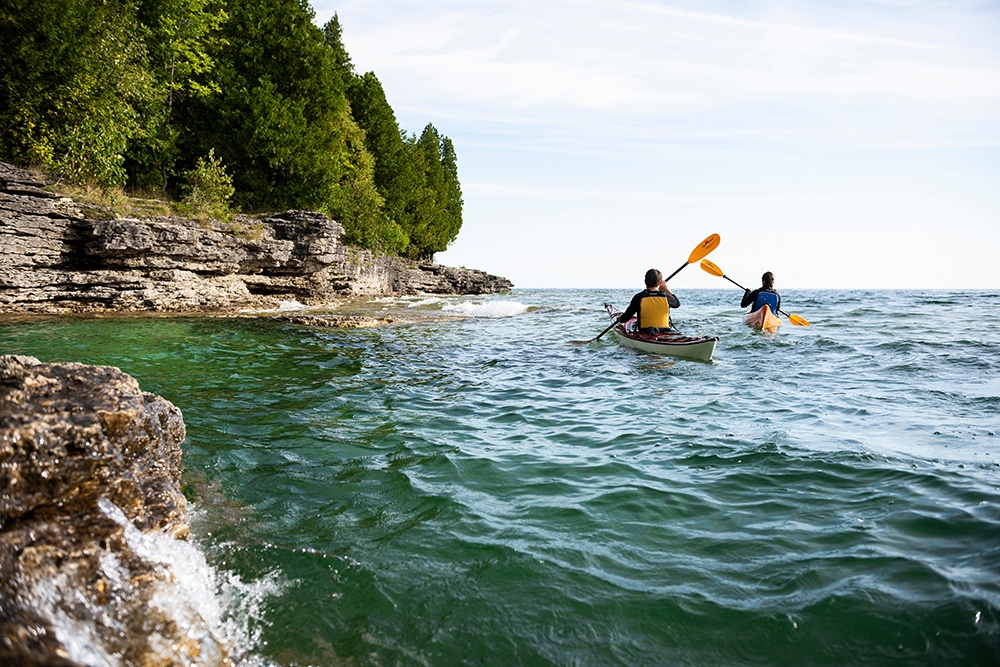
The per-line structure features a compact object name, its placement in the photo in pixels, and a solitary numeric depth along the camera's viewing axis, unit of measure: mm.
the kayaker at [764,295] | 17219
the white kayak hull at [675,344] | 11656
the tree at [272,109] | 25609
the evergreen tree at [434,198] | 50344
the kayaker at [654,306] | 12820
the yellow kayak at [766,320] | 16766
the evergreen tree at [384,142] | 42344
